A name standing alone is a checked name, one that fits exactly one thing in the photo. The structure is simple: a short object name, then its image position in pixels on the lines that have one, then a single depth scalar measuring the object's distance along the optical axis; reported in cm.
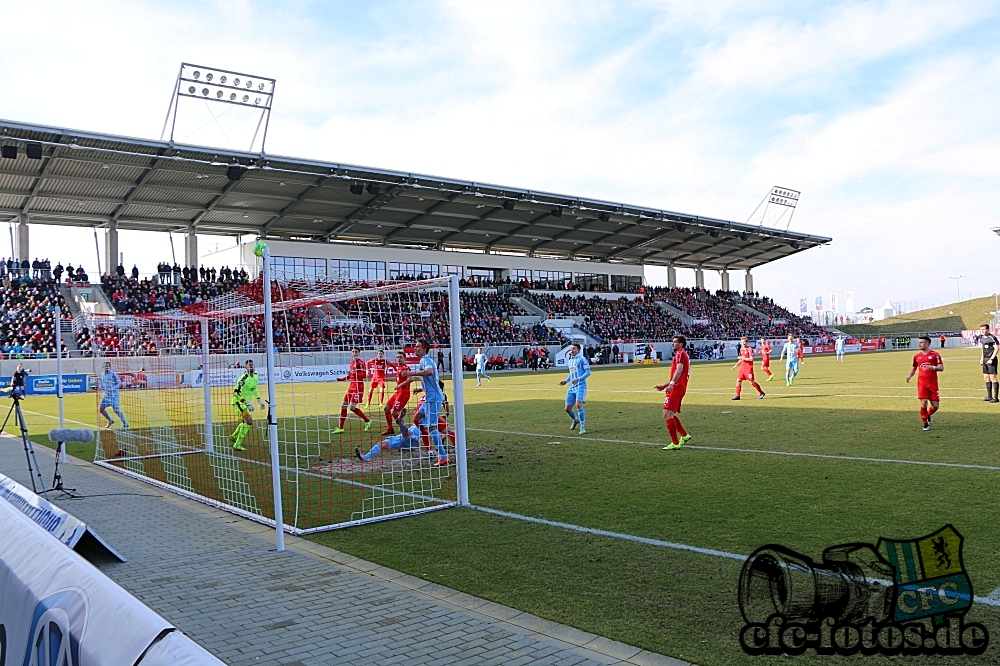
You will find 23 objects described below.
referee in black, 1753
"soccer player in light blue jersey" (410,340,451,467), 1015
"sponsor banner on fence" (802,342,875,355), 6231
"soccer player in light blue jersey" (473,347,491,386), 3338
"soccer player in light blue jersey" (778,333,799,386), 2493
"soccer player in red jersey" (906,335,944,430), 1287
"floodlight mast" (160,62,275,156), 3222
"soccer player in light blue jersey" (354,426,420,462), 1027
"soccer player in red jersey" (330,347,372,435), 1363
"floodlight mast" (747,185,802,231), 6362
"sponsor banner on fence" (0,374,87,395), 3169
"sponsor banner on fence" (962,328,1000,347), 6400
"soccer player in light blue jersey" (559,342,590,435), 1495
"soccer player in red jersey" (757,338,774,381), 2456
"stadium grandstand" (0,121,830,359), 3469
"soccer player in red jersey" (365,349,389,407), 1152
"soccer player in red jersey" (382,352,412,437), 1048
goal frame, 728
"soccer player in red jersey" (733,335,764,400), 2009
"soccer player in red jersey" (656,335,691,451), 1199
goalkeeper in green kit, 1473
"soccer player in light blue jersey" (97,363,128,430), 1578
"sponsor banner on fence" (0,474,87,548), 501
